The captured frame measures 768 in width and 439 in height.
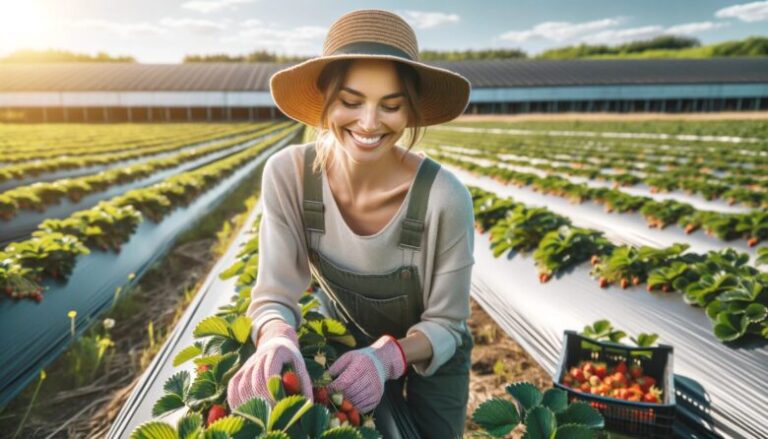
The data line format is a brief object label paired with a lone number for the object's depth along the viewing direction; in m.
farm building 40.41
